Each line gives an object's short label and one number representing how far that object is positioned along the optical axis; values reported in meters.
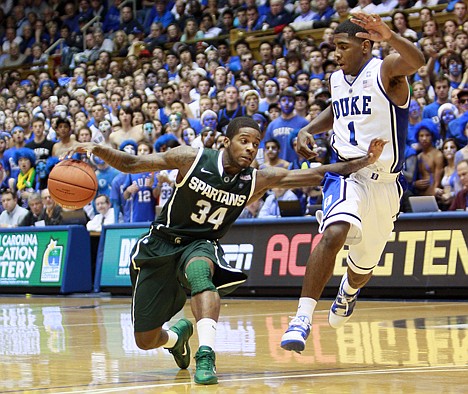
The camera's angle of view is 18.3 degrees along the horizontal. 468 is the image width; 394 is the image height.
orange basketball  11.08
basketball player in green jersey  9.90
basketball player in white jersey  10.14
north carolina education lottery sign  24.71
